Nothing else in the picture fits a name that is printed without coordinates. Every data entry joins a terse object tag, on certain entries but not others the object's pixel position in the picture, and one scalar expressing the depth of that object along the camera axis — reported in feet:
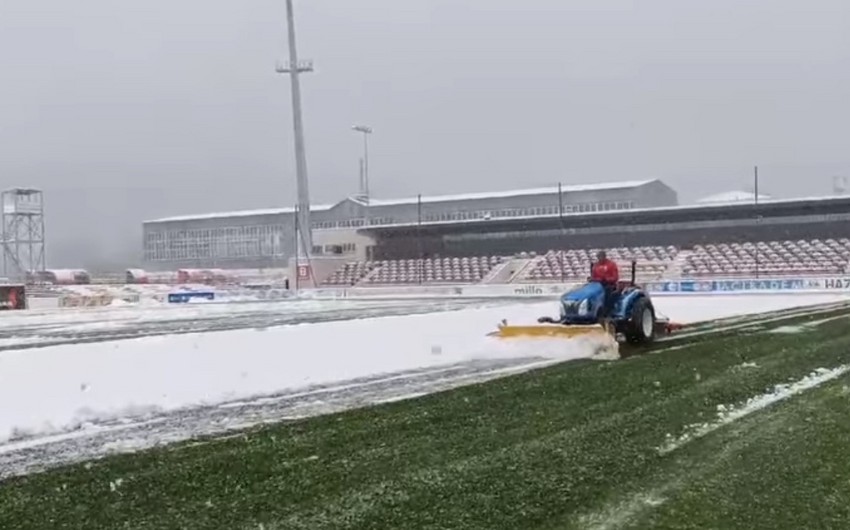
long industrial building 250.78
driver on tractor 48.65
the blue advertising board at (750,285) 129.61
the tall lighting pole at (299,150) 175.63
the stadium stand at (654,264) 156.15
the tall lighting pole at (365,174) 241.55
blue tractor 47.37
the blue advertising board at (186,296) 163.22
